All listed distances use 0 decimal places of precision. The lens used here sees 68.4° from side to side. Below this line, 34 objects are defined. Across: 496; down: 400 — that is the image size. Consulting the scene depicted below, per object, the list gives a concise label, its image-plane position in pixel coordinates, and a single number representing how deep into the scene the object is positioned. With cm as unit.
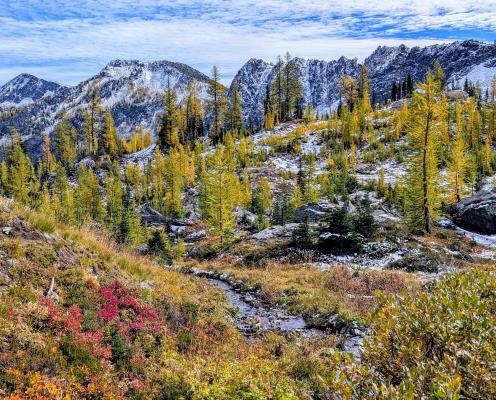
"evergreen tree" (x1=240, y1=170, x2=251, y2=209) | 5809
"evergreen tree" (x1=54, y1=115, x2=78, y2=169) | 9969
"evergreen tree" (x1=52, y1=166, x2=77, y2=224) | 5740
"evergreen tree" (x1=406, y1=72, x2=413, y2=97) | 11638
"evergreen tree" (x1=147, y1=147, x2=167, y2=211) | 6731
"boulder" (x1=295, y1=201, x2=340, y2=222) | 4182
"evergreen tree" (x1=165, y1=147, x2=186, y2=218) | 5969
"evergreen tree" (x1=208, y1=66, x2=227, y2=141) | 8152
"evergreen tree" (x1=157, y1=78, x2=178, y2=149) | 8756
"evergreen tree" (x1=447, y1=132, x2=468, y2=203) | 4460
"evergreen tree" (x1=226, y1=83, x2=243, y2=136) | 9181
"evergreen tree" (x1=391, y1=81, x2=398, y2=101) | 12718
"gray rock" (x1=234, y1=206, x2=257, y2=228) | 4826
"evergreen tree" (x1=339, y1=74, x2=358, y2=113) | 9651
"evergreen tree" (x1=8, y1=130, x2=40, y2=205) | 5975
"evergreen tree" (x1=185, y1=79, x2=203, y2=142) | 9375
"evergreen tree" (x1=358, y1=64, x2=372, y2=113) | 9639
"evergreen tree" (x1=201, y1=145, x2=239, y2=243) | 4031
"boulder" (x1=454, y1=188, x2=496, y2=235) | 3709
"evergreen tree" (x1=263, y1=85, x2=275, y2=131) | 9181
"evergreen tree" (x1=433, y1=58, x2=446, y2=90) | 8288
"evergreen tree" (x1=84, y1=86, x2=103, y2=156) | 9191
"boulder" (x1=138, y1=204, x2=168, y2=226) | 5212
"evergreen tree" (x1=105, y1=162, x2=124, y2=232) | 5601
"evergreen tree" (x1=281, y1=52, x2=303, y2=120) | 9388
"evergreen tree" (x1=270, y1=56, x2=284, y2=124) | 9450
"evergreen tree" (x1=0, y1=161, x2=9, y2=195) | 7219
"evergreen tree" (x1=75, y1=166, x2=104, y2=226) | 6093
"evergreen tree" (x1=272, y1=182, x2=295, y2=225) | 4559
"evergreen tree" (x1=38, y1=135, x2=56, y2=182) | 9300
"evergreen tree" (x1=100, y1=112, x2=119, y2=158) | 9650
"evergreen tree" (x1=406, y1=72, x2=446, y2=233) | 3250
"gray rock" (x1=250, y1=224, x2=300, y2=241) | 3338
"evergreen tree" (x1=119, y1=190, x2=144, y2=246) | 3432
